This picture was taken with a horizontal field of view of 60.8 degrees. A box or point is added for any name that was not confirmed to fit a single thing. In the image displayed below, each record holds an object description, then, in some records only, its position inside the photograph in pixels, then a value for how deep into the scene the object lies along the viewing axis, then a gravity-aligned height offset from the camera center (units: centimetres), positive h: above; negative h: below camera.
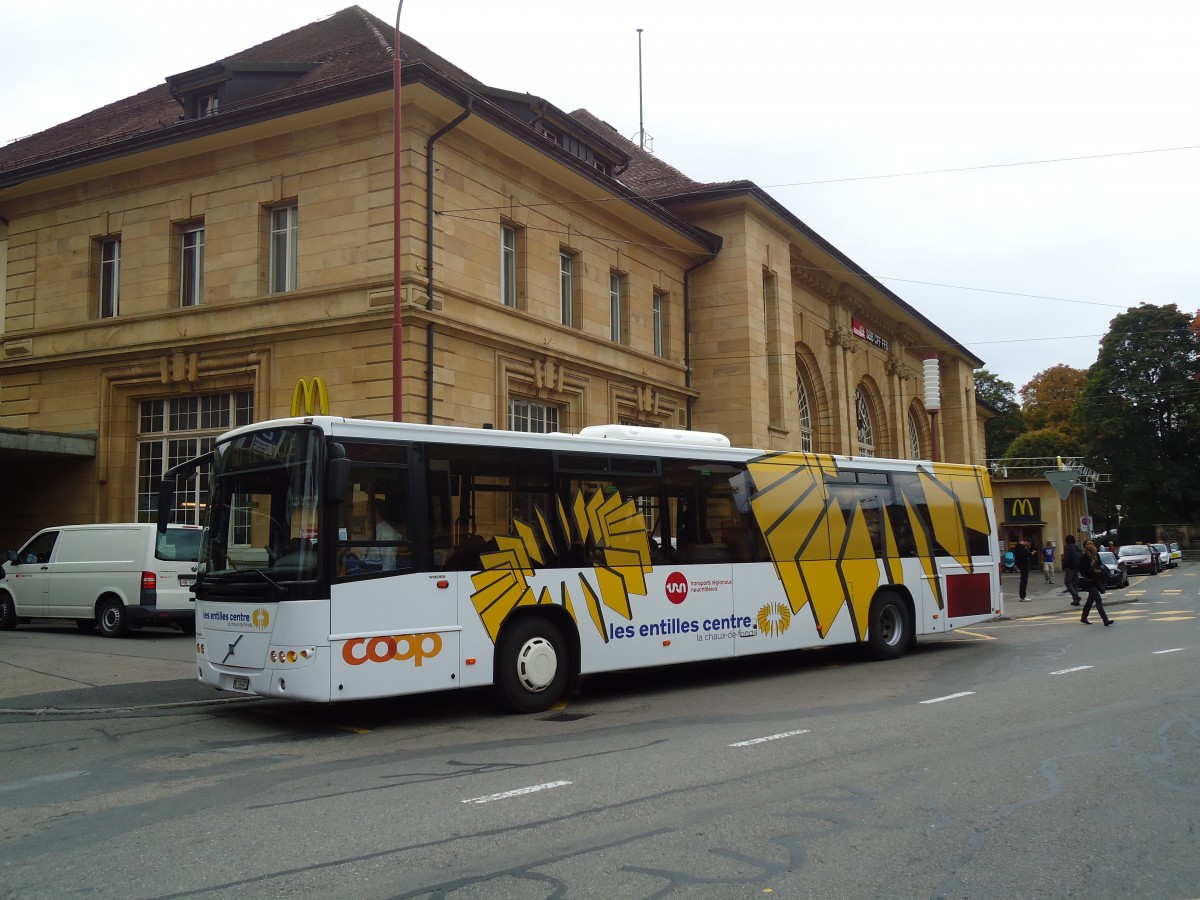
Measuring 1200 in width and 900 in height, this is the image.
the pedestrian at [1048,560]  4078 -56
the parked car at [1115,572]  3609 -97
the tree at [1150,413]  6844 +895
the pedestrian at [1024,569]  3089 -68
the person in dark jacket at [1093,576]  2058 -63
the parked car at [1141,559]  5125 -72
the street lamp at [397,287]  1652 +444
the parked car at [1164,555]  5465 -57
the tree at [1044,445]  7862 +788
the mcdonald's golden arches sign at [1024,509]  5422 +203
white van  1730 -31
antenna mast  3991 +1639
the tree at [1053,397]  8350 +1235
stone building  2023 +636
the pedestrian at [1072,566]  2592 -51
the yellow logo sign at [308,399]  1654 +282
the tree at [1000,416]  8906 +1135
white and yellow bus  900 -5
